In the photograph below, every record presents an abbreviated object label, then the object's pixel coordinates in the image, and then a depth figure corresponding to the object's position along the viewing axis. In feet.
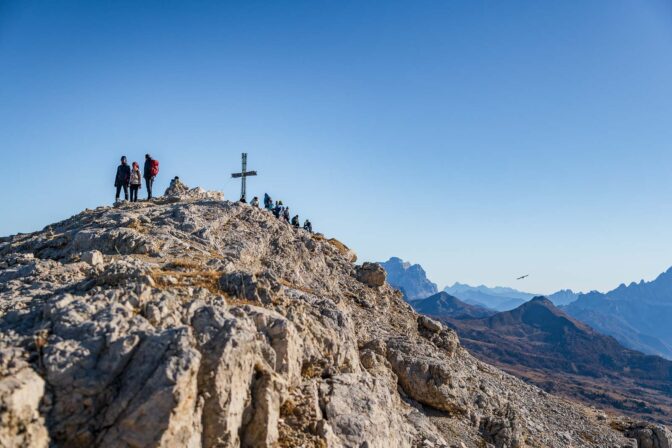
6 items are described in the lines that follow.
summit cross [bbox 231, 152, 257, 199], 142.61
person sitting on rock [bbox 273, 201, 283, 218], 144.77
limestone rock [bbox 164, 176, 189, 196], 142.57
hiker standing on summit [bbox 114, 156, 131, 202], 118.11
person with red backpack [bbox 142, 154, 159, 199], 117.43
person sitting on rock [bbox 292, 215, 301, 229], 155.74
